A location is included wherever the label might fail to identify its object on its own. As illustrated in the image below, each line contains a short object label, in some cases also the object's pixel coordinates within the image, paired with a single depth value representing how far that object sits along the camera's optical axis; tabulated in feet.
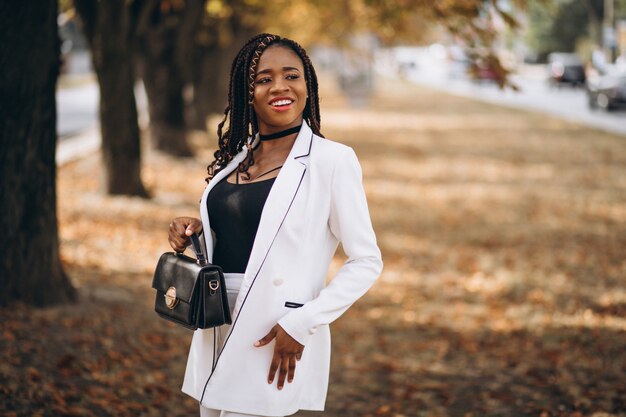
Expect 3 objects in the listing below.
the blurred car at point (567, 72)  194.80
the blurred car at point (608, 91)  123.85
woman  10.70
